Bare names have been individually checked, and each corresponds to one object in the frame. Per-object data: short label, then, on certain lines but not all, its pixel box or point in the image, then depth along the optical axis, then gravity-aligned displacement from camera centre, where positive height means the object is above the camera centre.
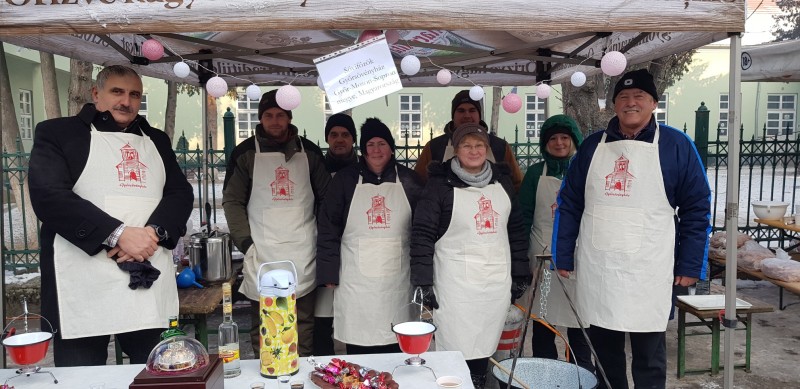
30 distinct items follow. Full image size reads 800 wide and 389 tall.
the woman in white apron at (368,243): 3.26 -0.50
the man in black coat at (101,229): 2.36 -0.30
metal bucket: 2.81 -1.09
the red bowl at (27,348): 1.91 -0.64
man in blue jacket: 2.76 -0.34
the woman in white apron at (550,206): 3.65 -0.33
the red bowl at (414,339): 1.96 -0.63
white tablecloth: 1.98 -0.78
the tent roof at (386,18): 2.16 +0.55
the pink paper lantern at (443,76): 3.17 +0.44
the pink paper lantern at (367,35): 2.42 +0.51
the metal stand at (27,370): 2.06 -0.77
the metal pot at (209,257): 3.58 -0.63
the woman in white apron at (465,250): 3.07 -0.51
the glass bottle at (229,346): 2.04 -0.68
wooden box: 1.72 -0.68
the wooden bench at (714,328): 3.86 -1.20
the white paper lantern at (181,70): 2.91 +0.45
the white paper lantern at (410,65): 2.56 +0.41
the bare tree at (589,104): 6.42 +0.58
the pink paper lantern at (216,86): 2.72 +0.34
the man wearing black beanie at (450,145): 4.00 +0.08
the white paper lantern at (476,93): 3.88 +0.43
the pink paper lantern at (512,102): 3.50 +0.32
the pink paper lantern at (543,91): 3.81 +0.43
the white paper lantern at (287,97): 2.64 +0.27
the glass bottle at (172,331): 2.00 -0.62
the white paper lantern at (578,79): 3.63 +0.48
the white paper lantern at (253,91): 3.15 +0.36
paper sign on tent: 2.35 +0.35
